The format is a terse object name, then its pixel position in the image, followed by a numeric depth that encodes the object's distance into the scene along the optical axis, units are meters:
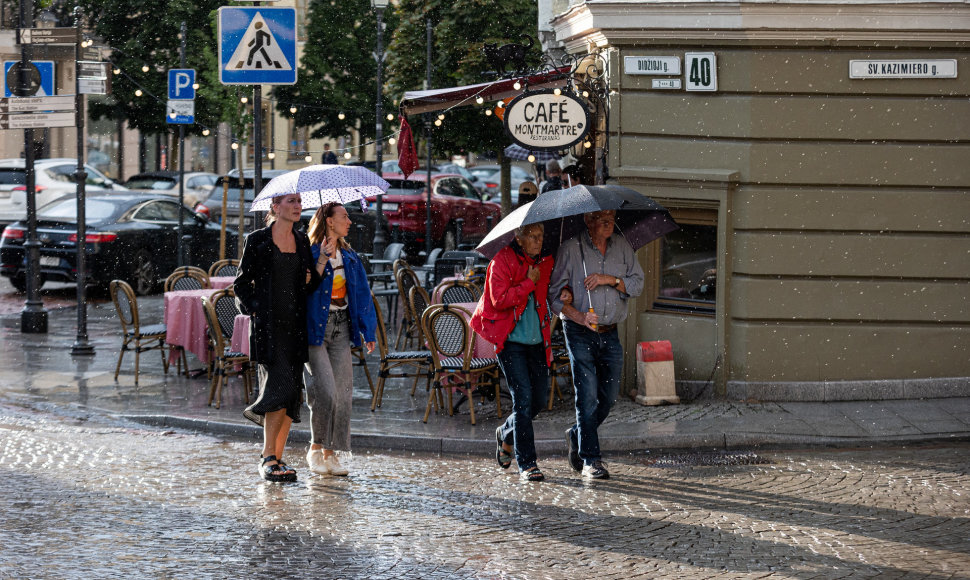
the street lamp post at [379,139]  23.41
